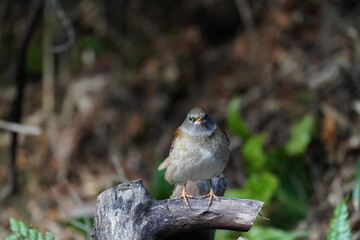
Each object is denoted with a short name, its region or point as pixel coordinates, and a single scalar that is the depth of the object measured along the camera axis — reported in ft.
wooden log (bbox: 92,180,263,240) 22.22
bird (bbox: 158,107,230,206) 26.37
